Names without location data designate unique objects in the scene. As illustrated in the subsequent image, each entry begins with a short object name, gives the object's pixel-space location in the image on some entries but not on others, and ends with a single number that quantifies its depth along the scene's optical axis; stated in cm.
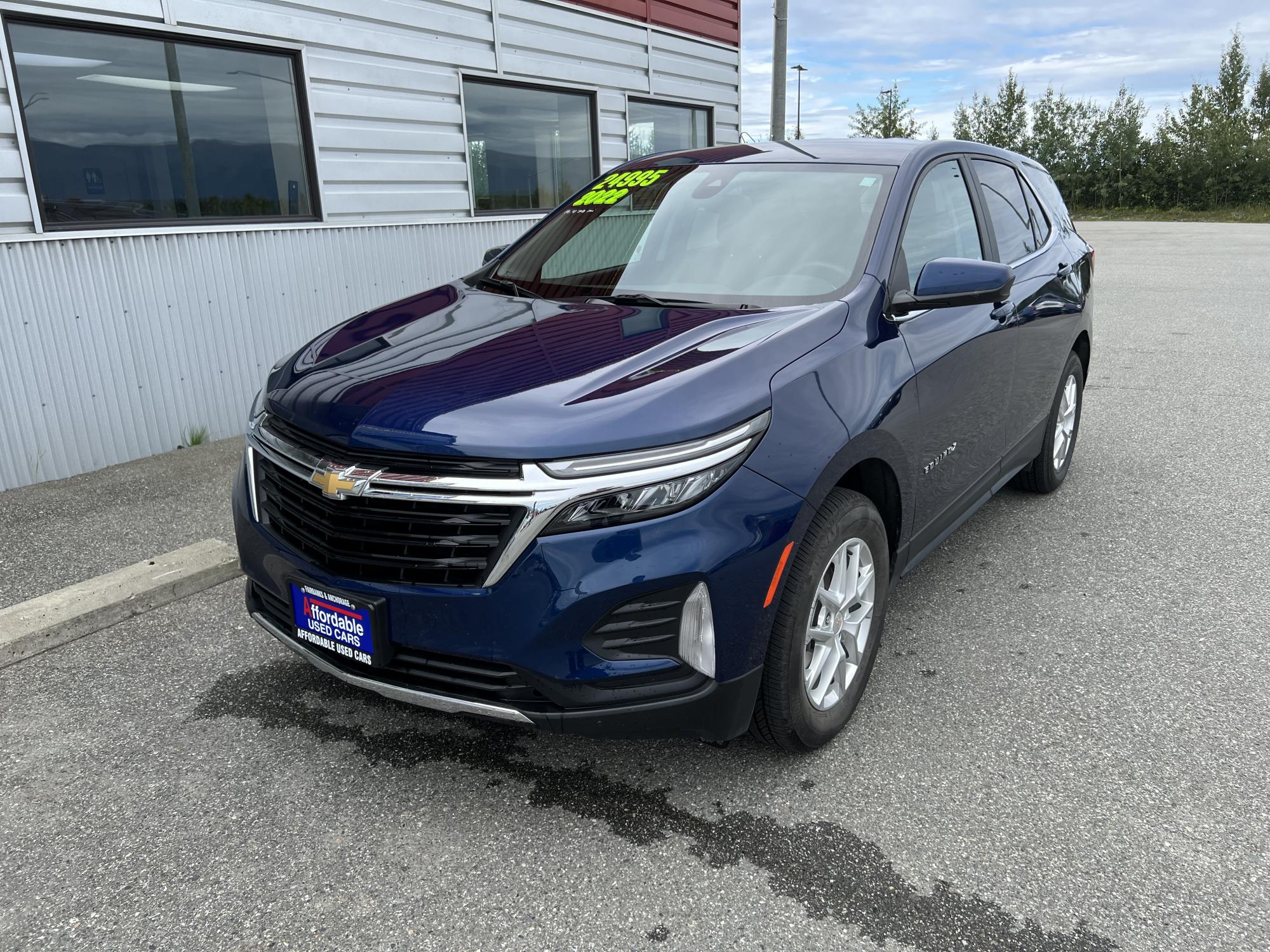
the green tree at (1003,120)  5375
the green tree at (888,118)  4522
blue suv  220
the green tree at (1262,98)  5125
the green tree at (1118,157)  4434
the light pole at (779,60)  1080
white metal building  528
